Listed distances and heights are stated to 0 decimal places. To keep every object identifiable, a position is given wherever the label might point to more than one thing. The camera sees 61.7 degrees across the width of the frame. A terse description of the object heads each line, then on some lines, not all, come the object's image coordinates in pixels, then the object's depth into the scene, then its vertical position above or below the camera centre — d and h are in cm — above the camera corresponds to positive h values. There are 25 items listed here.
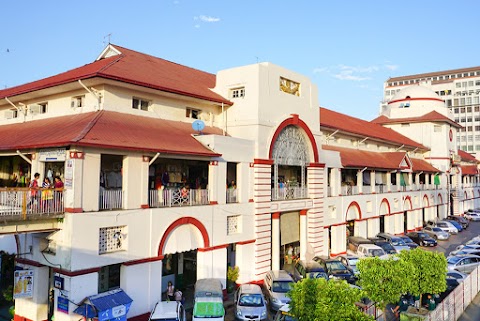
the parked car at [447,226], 4331 -443
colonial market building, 1518 +34
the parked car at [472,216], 5528 -411
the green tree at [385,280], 1583 -374
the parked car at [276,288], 1905 -515
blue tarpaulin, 1431 -444
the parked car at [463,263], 2655 -511
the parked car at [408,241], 3297 -470
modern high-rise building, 9200 +2047
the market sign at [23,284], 1595 -404
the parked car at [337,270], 2319 -500
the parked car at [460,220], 4784 -409
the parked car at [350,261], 2493 -497
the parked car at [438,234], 3988 -478
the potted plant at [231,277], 2142 -491
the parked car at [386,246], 2987 -457
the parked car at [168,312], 1486 -484
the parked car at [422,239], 3634 -483
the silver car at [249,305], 1712 -528
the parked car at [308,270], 2202 -481
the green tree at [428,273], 1706 -373
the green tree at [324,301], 1230 -365
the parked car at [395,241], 3212 -459
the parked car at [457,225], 4506 -445
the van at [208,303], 1563 -476
